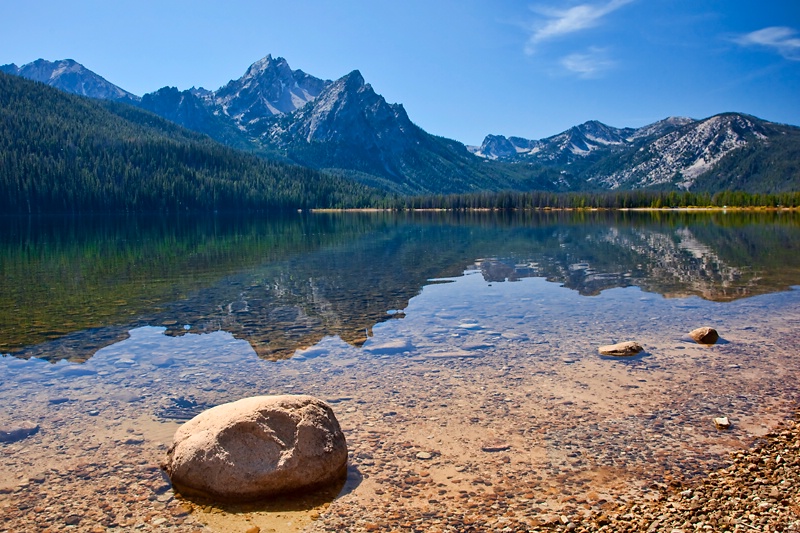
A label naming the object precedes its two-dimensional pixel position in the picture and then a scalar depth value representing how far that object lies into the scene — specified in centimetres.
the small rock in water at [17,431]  1176
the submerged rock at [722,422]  1166
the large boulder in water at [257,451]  941
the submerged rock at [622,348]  1741
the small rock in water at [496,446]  1100
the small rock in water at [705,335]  1878
